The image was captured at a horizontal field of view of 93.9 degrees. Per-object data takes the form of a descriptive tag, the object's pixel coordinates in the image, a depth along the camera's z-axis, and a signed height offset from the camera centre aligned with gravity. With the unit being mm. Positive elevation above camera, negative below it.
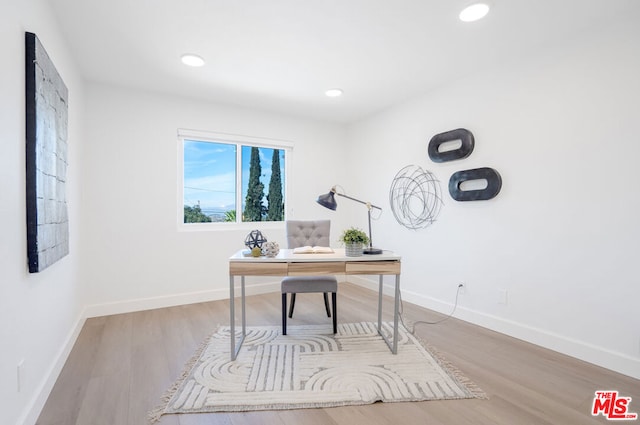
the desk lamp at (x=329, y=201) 2576 +81
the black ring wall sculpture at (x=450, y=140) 2830 +649
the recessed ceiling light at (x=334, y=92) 3277 +1315
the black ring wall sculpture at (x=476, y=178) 2627 +243
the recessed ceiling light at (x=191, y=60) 2525 +1309
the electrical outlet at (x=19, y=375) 1344 -746
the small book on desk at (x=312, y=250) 2396 -325
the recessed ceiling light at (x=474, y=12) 1901 +1295
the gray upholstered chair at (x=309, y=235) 2637 -255
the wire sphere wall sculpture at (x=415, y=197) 3234 +148
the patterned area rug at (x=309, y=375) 1688 -1067
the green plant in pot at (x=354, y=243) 2271 -249
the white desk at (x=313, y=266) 2102 -403
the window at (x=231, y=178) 3615 +428
